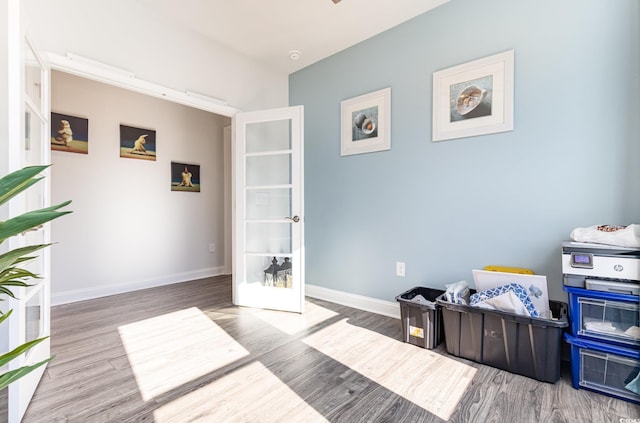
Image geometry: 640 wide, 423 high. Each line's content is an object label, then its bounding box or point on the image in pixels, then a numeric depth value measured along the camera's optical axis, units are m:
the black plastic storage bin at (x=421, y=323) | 2.10
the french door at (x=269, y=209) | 2.82
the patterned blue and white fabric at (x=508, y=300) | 1.77
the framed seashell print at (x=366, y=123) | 2.74
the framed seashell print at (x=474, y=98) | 2.11
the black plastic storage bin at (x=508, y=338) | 1.67
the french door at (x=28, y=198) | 1.34
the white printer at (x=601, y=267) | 1.50
